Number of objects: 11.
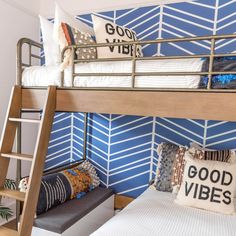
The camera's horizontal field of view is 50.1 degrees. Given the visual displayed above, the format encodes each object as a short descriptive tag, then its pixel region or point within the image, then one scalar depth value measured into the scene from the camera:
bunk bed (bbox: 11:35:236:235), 1.41
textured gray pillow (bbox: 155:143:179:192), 2.41
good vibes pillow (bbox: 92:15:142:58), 2.04
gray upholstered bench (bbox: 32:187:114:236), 2.00
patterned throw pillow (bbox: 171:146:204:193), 2.33
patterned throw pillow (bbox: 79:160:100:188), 2.84
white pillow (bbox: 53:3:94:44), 2.00
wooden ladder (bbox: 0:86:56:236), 1.69
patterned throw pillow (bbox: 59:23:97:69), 1.85
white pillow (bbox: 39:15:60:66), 2.25
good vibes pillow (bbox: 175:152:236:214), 1.99
